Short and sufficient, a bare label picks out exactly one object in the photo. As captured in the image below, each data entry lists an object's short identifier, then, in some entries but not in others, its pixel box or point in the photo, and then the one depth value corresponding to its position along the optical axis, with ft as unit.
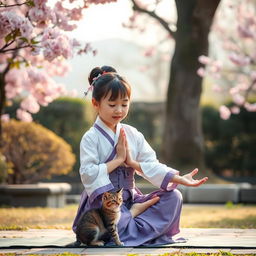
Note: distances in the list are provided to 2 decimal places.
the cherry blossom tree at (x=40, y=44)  20.48
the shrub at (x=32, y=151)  35.55
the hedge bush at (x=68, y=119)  46.73
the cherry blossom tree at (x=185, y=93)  39.34
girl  16.60
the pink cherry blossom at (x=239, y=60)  46.93
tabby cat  16.28
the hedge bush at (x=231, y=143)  46.93
